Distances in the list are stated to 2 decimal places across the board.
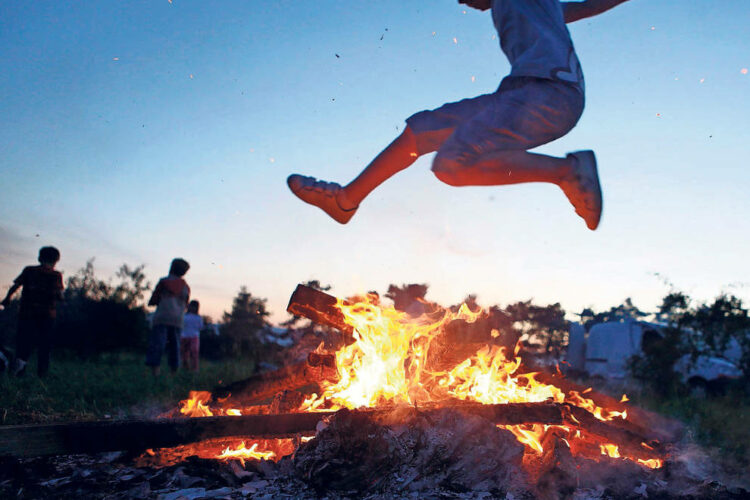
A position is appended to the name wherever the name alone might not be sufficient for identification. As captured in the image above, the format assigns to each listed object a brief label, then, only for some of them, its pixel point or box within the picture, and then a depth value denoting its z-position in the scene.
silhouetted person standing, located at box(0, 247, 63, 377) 6.78
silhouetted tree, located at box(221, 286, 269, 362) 21.77
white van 10.93
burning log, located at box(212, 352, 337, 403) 4.46
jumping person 2.65
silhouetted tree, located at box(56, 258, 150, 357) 12.55
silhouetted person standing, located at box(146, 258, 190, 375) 7.89
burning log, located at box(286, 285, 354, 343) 4.07
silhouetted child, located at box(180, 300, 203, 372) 10.25
